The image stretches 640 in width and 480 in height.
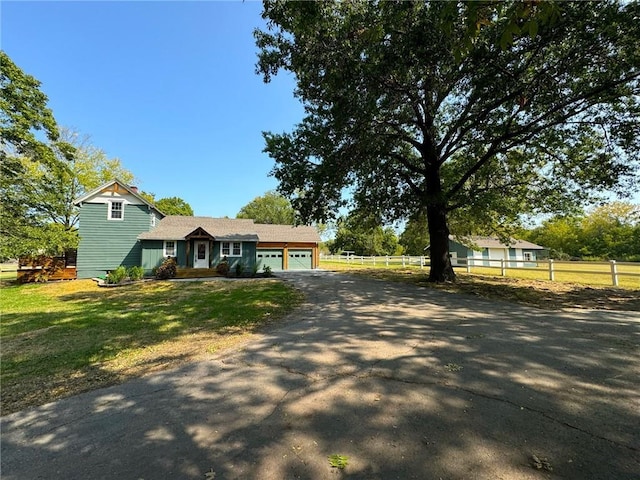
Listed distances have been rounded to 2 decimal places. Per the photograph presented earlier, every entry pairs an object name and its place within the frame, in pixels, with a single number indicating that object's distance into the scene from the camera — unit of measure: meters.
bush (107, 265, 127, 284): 15.05
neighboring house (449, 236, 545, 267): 38.00
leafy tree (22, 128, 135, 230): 15.09
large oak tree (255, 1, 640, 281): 7.18
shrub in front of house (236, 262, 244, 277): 18.84
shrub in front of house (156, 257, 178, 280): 17.28
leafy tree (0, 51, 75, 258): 12.96
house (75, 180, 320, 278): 18.06
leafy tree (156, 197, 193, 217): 38.13
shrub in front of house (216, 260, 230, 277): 19.42
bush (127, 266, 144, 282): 16.34
